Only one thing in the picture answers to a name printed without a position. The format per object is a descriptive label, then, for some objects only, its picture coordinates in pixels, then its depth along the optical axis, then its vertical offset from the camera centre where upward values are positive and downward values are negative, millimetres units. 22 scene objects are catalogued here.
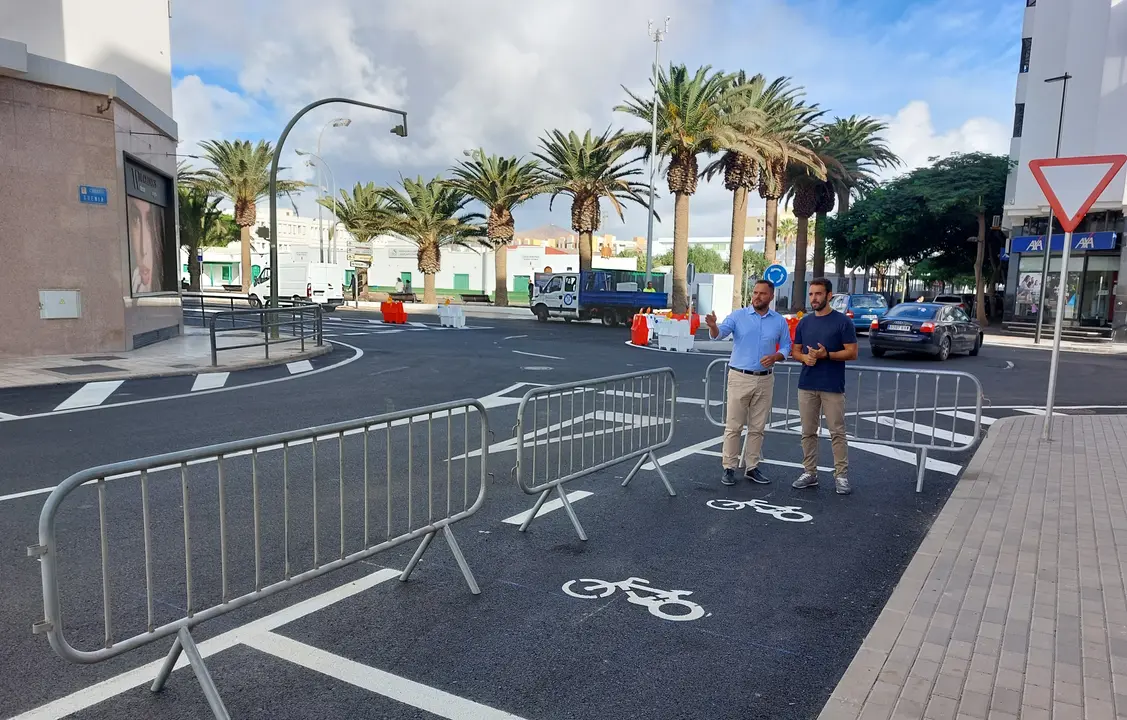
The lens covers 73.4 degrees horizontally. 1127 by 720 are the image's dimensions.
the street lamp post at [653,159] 32031 +5189
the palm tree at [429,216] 45312 +3626
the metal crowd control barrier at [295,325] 16094 -1203
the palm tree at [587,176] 37781 +5243
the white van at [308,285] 38500 -566
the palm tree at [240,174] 47594 +6229
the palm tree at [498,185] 42562 +5208
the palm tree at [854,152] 43094 +7559
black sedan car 19297 -1179
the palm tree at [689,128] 31578 +6462
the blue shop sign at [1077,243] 32219 +2022
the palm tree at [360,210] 50125 +4373
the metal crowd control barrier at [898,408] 7750 -1871
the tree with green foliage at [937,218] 38844 +3745
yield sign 8320 +1204
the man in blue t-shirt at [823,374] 6586 -800
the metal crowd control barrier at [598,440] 5316 -1420
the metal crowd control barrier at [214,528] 3049 -1764
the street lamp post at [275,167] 19381 +2761
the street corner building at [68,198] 14500 +1464
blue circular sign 16344 +193
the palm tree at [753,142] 33512 +6161
